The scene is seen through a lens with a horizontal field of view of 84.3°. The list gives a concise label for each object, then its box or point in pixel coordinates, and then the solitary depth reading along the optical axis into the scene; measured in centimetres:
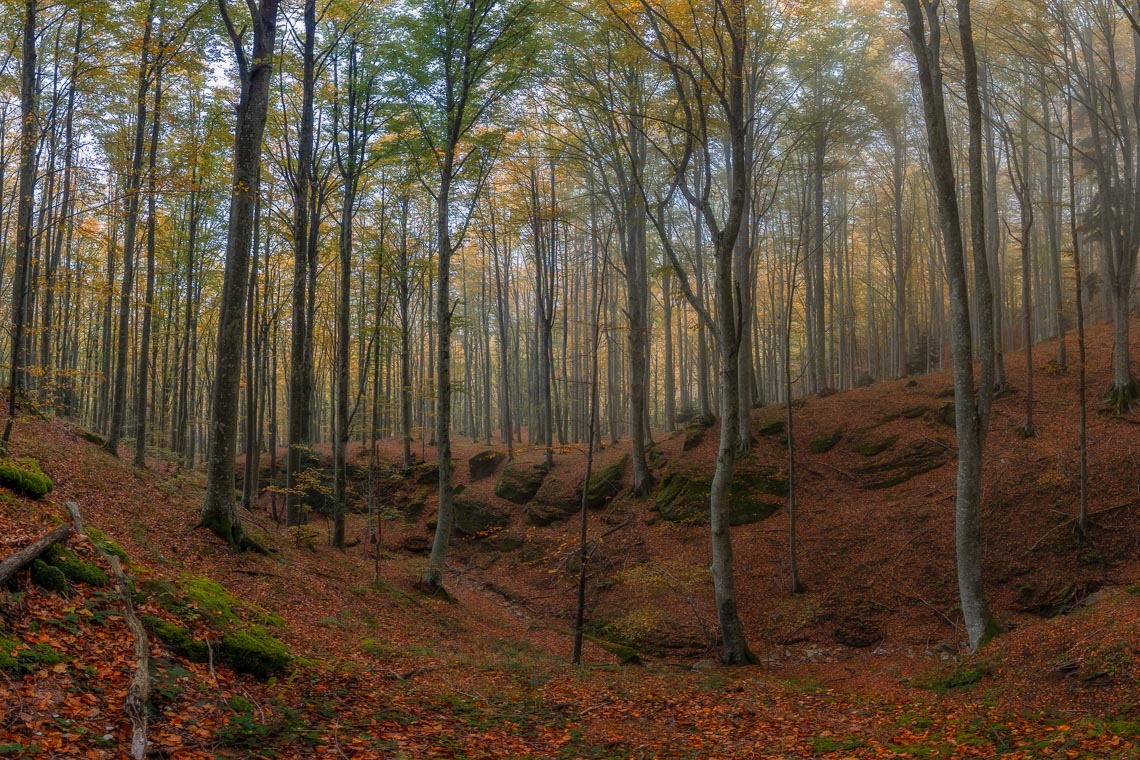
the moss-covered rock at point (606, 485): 1842
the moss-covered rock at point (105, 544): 562
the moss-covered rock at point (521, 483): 2041
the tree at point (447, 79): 1315
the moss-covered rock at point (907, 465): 1461
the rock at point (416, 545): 1992
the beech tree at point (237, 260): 880
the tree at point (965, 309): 867
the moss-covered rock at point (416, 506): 2238
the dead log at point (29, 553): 416
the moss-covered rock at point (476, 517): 1981
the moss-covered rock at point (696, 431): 1784
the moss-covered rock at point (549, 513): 1869
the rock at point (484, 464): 2333
